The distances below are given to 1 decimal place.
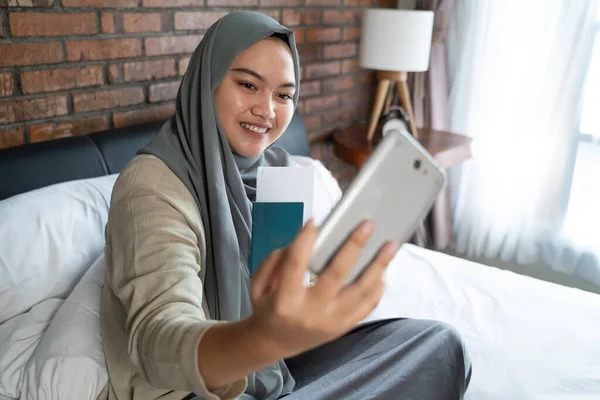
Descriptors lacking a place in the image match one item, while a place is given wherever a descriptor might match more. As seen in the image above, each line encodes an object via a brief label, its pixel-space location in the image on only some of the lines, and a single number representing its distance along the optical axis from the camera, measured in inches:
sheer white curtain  90.8
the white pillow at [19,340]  37.4
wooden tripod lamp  83.3
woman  19.5
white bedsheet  46.3
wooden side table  88.7
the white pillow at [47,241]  42.6
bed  37.1
